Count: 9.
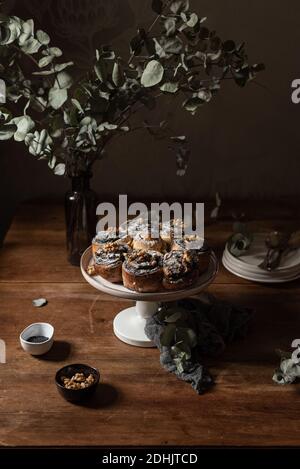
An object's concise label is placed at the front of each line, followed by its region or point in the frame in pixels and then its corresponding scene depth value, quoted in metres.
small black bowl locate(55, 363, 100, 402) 1.22
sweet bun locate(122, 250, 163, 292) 1.30
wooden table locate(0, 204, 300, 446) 1.15
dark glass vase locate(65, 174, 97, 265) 1.64
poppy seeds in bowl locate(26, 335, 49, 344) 1.38
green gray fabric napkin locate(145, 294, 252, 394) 1.30
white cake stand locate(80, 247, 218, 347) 1.31
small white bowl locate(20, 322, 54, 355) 1.35
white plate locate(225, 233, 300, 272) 1.66
